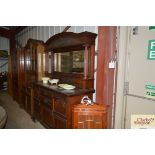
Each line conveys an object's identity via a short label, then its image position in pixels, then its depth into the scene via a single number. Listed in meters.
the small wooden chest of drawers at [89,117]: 2.03
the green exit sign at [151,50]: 1.77
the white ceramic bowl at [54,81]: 2.93
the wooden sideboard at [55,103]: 2.12
